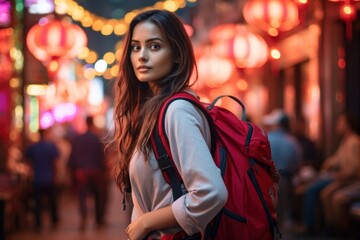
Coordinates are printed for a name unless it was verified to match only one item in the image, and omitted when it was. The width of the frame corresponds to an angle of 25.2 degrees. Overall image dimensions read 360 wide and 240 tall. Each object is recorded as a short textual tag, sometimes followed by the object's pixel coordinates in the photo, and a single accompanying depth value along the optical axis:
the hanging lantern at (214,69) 20.64
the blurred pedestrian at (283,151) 10.04
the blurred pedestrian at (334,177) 11.84
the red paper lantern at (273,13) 14.16
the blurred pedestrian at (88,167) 14.30
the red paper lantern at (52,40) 16.02
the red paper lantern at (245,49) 16.94
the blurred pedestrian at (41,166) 14.61
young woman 2.74
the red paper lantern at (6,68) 15.52
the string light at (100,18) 29.03
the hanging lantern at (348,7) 10.44
